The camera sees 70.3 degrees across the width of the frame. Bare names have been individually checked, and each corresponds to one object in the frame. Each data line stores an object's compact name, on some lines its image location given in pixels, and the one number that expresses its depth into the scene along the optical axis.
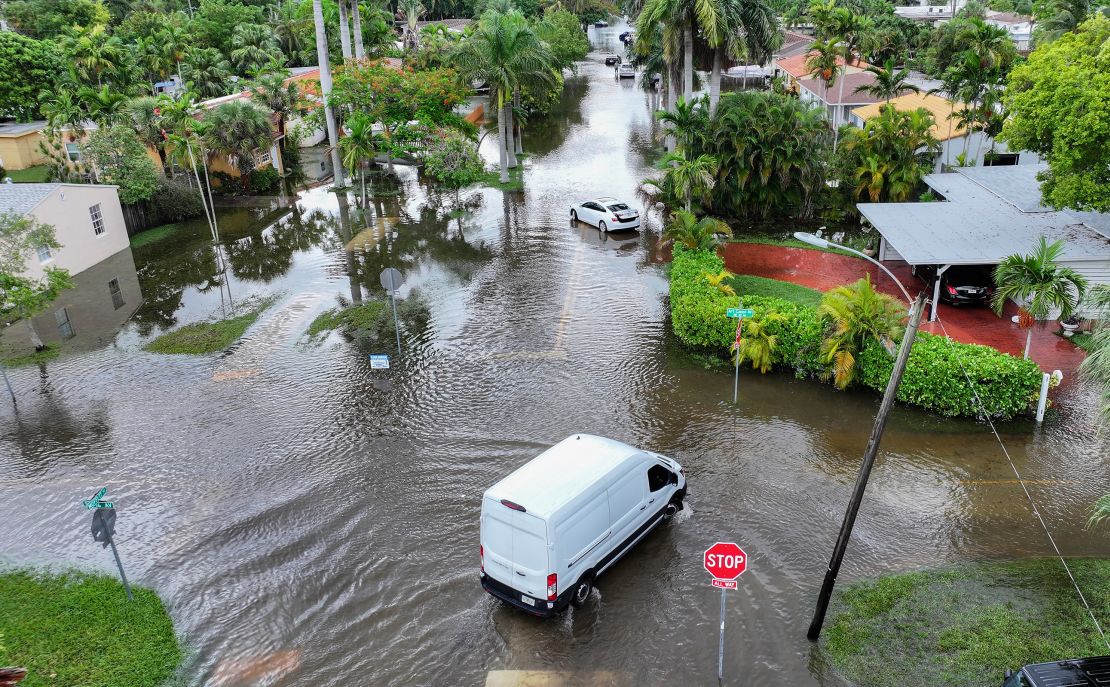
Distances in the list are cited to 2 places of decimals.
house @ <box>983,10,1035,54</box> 69.75
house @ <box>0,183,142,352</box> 23.70
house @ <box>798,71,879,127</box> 44.41
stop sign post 10.27
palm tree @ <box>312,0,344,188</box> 36.44
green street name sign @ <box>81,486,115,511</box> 11.52
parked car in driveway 22.64
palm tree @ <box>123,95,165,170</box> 34.25
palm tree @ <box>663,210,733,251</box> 24.03
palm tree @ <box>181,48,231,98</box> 46.50
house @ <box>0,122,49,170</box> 41.53
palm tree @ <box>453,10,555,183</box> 33.84
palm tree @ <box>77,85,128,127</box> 33.88
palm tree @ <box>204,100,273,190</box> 36.09
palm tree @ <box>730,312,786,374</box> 19.09
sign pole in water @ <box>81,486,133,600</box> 11.56
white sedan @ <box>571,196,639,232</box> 30.86
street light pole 9.69
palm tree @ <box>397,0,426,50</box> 67.38
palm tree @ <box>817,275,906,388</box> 17.59
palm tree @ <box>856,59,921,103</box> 35.97
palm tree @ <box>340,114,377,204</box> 34.62
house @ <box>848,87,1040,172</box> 33.88
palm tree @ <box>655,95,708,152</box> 30.33
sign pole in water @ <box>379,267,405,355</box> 20.22
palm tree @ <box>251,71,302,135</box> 40.66
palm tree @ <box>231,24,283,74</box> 53.31
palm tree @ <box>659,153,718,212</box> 28.28
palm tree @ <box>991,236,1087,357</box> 17.80
